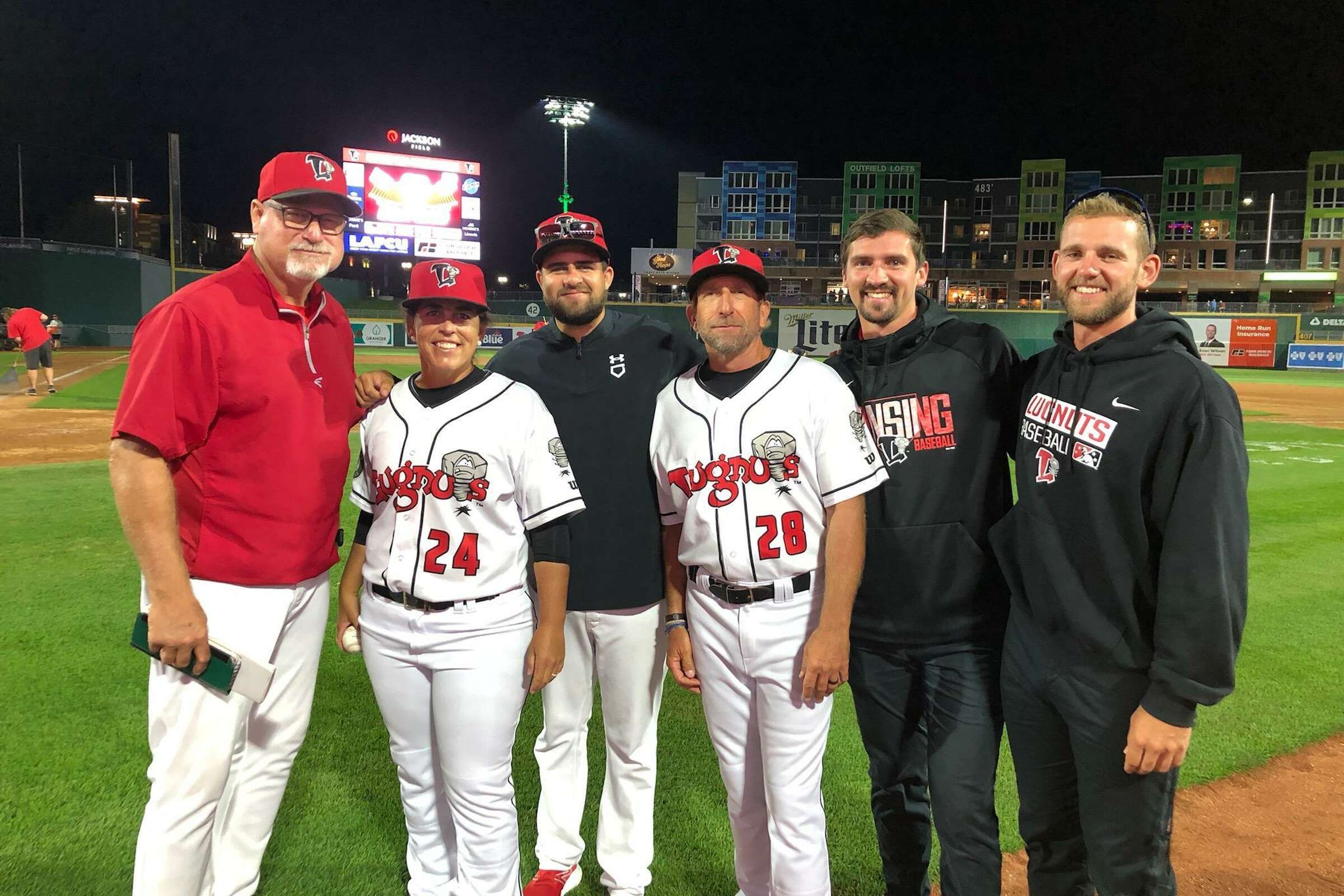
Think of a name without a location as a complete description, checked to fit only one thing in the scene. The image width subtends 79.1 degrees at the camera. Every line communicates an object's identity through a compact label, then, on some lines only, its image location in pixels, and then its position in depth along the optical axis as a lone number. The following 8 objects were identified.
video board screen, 32.78
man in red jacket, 2.16
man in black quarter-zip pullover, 2.81
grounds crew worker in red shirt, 16.14
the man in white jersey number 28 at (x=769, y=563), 2.36
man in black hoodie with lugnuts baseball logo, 1.97
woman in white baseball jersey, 2.37
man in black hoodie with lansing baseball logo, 2.50
